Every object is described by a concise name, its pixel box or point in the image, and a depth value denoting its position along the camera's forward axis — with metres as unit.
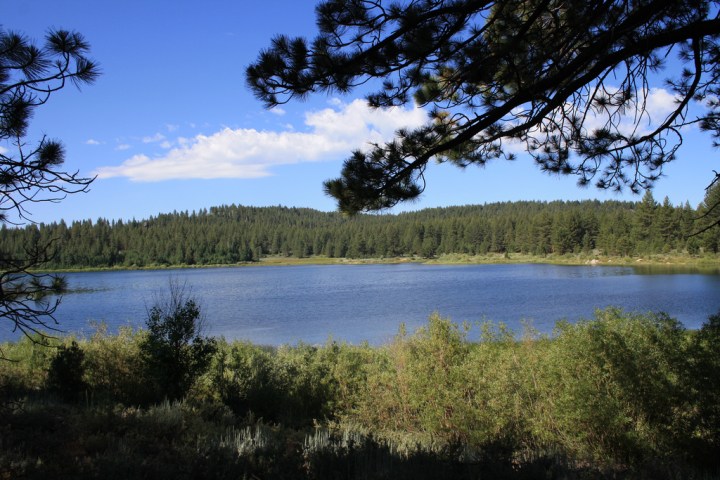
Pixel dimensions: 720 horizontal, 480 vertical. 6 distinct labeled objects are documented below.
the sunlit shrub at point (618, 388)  6.61
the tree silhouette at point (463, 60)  4.28
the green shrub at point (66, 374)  8.66
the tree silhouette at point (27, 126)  3.70
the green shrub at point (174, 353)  8.73
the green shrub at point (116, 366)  9.34
